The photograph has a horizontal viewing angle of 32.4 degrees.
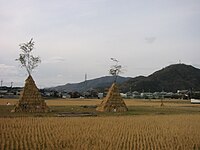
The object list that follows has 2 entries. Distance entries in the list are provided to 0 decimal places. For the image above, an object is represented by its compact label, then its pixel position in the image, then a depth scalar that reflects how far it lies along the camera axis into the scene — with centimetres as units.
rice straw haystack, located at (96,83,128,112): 3662
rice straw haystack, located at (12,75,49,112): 3231
